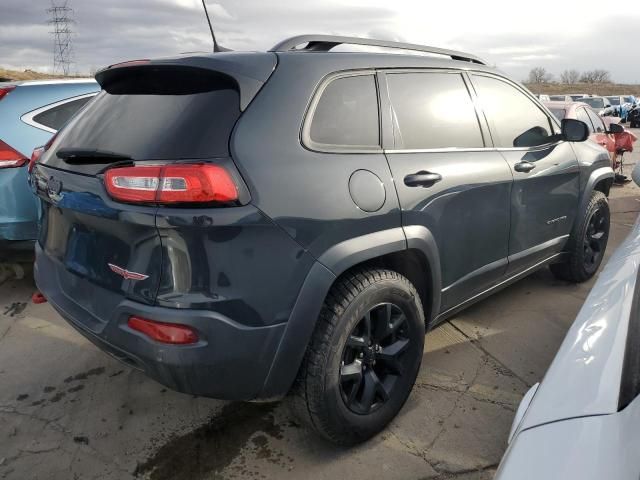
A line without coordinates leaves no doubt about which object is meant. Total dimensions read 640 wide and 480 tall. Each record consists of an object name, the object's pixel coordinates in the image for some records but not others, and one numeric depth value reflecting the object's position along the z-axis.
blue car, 3.70
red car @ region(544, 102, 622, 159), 7.71
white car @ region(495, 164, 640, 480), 1.01
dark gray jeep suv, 1.85
